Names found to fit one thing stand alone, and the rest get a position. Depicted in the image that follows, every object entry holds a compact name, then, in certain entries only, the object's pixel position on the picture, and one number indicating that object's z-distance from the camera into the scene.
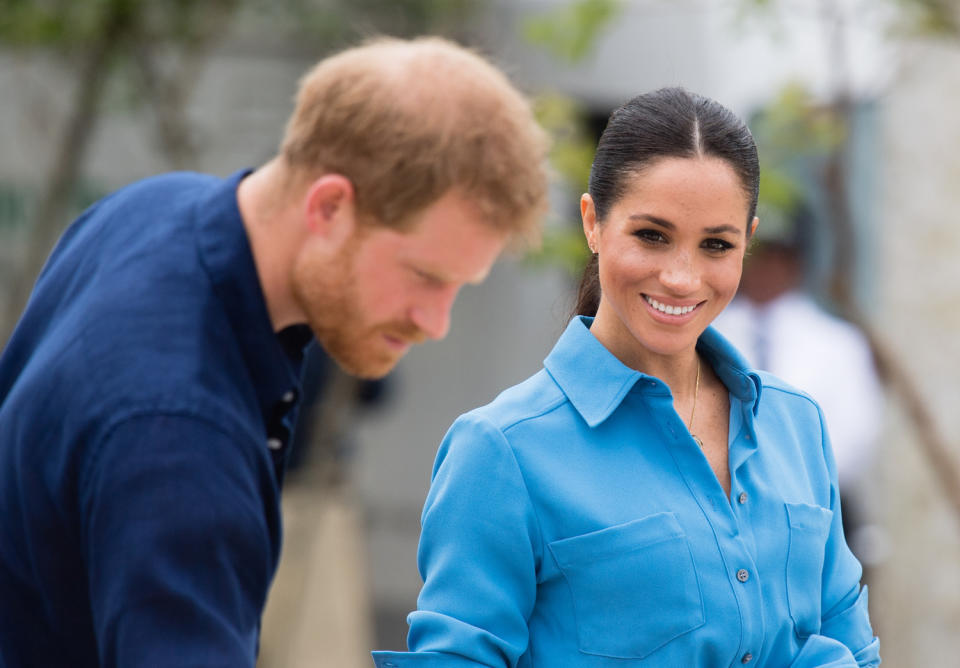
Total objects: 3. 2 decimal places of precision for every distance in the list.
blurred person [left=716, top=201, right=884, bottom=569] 11.52
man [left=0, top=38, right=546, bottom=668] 5.92
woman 5.84
